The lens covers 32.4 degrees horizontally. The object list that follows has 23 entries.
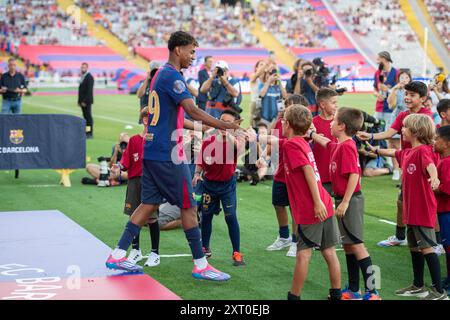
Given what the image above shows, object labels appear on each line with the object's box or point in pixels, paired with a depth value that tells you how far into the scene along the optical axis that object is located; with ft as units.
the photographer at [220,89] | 49.01
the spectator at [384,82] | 50.78
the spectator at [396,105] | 46.09
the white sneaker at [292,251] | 28.71
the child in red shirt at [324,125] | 26.81
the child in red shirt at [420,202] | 22.95
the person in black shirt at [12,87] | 64.23
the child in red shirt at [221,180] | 27.50
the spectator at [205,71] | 55.72
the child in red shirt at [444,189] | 23.56
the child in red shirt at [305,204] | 21.16
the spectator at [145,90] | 46.22
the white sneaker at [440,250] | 28.91
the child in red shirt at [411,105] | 28.02
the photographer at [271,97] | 53.16
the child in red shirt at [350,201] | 22.53
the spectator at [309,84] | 50.19
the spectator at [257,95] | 54.03
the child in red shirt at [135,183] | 27.76
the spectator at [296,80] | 51.39
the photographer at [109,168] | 44.60
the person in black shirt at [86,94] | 71.72
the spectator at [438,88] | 40.25
